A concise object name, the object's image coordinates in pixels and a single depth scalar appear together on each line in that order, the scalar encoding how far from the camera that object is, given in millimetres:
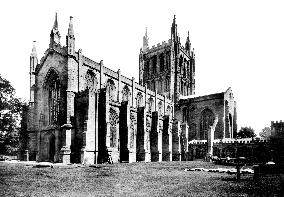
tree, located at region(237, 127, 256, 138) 58656
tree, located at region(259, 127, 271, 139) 105900
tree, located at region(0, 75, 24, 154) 34725
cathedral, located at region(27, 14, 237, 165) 27438
